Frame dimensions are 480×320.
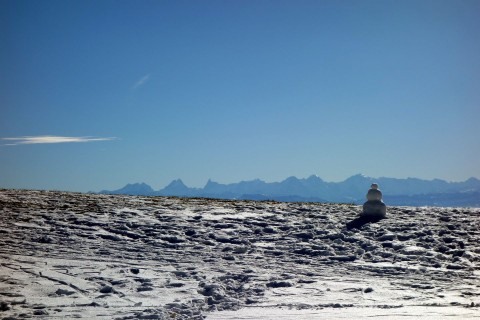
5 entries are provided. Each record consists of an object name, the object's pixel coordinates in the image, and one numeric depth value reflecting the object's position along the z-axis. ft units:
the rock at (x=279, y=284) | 34.47
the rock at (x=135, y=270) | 36.44
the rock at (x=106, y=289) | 31.80
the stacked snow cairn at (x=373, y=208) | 58.95
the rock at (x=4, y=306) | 27.40
